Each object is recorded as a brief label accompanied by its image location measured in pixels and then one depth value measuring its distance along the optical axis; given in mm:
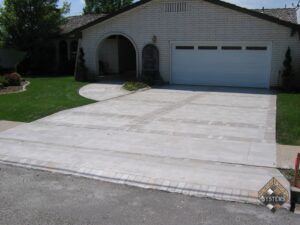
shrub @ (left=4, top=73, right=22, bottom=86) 14088
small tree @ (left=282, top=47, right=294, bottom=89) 13518
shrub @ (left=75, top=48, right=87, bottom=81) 16727
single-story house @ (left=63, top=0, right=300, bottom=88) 13940
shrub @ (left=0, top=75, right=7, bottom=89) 13696
